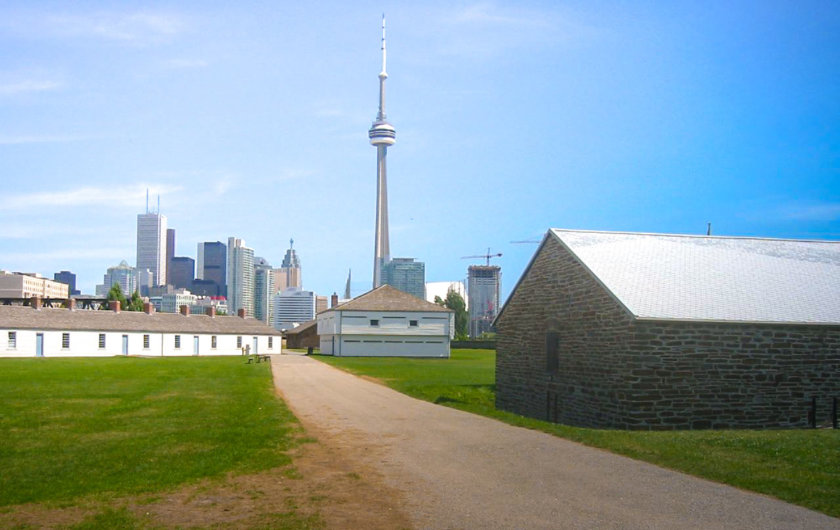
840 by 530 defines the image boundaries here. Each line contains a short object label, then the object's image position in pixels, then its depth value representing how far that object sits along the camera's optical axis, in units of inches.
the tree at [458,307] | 6550.2
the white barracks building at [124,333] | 2413.9
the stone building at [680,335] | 764.0
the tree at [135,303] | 3882.9
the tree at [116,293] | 3722.9
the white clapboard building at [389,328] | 2753.4
